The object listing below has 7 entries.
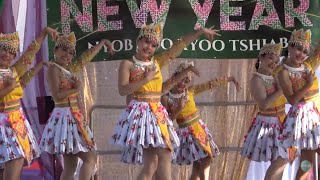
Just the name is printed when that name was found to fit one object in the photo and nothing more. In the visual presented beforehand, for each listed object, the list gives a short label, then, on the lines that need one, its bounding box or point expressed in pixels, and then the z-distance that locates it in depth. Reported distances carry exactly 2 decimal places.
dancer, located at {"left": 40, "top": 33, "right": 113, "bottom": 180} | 13.27
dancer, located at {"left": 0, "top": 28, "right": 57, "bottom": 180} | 12.76
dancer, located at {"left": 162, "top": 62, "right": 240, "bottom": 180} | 14.28
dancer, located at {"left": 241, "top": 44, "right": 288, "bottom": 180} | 13.31
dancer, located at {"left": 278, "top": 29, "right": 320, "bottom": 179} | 12.95
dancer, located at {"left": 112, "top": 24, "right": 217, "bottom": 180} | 12.41
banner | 15.06
